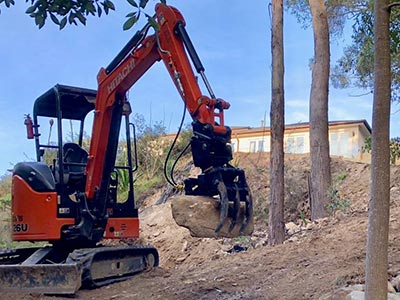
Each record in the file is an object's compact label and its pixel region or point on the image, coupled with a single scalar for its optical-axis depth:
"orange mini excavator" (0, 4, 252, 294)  7.01
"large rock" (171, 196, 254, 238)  5.31
